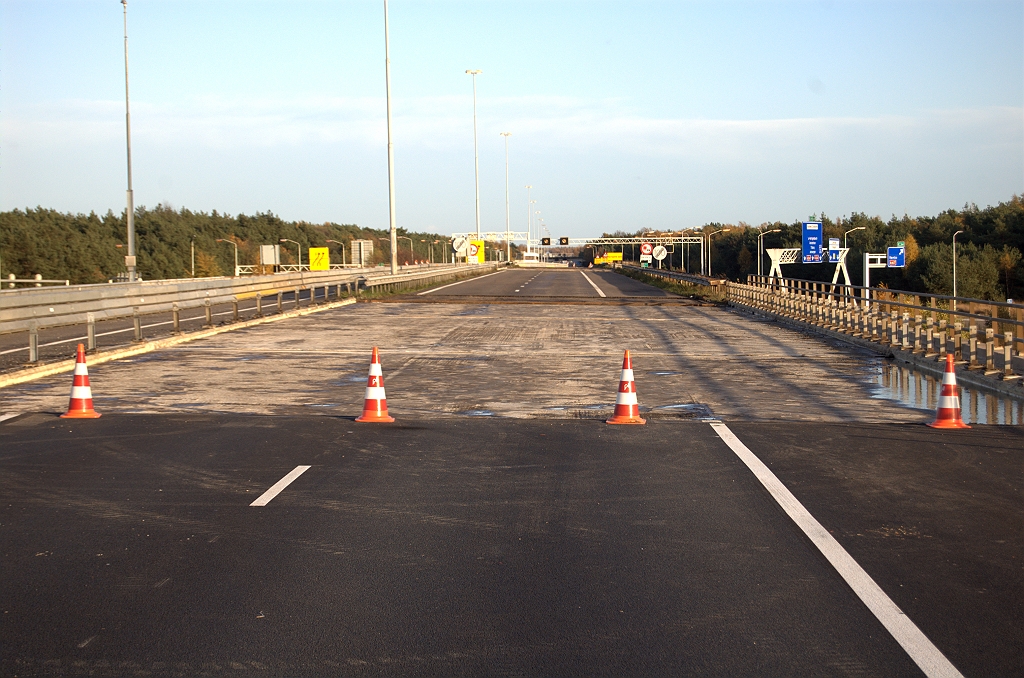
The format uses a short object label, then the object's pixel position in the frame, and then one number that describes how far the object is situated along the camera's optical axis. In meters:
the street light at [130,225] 42.59
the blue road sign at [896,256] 66.70
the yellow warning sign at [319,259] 92.12
